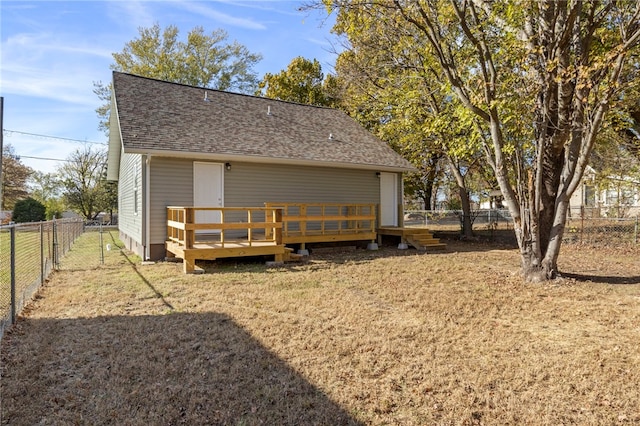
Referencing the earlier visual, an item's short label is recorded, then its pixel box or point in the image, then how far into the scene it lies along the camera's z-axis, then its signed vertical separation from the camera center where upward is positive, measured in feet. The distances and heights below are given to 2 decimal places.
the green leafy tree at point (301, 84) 80.64 +26.73
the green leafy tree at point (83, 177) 100.68 +8.69
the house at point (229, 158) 30.83 +4.60
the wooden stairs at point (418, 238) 38.24 -2.81
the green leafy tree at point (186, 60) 84.38 +34.23
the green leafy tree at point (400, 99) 29.95 +12.45
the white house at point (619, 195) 43.60 +1.85
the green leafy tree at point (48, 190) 105.09 +5.62
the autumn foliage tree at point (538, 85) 21.54 +7.49
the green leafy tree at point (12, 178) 100.94 +8.51
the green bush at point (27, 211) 86.28 -0.41
